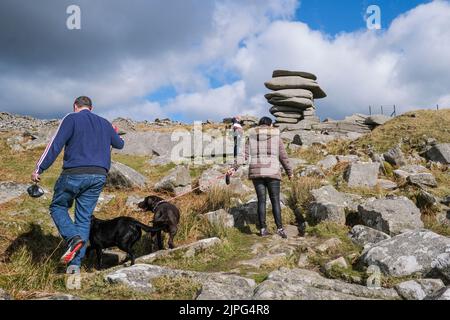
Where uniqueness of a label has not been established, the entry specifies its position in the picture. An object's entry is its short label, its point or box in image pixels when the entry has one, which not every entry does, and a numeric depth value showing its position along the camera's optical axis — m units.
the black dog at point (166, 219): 6.80
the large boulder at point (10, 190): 8.75
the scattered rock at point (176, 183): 10.44
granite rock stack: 26.94
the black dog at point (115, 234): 6.06
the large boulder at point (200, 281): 4.05
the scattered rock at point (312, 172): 11.50
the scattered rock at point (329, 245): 6.29
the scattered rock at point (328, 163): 12.80
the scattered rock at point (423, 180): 9.81
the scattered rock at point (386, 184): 10.08
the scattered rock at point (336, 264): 5.41
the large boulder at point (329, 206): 7.64
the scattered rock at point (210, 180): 9.98
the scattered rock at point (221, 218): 7.56
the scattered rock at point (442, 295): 3.53
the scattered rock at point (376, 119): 23.72
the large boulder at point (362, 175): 10.30
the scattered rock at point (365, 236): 6.45
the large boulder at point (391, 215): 7.00
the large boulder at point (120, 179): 10.59
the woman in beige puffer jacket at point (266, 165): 7.42
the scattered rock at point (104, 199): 9.03
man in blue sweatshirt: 5.05
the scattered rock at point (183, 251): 6.10
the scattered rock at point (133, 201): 9.09
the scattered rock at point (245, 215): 8.31
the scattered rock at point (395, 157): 12.64
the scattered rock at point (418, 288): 4.29
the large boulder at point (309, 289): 3.98
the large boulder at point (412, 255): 4.93
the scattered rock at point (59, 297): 3.73
